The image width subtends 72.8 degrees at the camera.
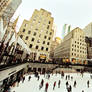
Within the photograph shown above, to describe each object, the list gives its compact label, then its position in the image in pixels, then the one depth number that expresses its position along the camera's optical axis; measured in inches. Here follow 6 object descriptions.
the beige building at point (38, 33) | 1156.6
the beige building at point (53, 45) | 3585.6
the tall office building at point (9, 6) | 1306.3
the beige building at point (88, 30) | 2967.0
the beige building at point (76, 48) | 1719.4
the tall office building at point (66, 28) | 5921.3
